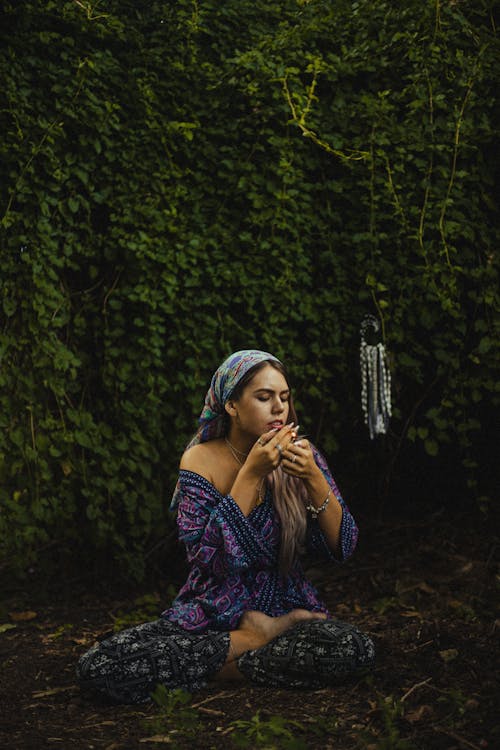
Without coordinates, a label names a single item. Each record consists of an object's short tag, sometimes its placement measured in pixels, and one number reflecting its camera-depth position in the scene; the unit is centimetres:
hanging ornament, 397
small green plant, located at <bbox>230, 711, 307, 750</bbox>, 237
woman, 282
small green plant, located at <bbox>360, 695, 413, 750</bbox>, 222
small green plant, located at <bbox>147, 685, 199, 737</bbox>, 256
